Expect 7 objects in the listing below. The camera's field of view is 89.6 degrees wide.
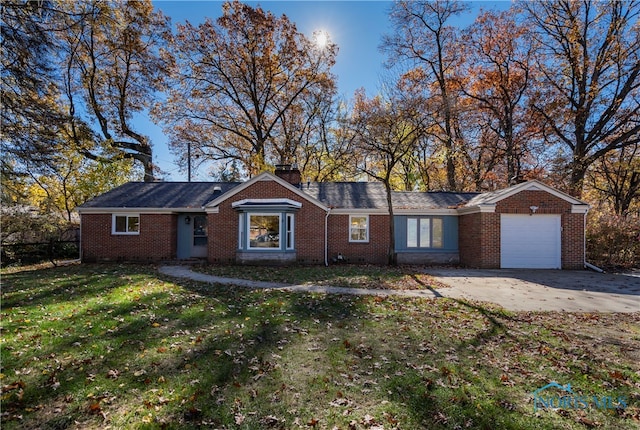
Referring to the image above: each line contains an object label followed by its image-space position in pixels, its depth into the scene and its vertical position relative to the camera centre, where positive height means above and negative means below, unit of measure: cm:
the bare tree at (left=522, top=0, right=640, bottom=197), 1923 +900
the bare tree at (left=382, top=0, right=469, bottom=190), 2480 +1351
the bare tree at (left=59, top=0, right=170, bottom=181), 2334 +1100
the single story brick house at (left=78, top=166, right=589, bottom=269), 1525 -36
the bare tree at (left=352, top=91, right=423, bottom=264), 1606 +479
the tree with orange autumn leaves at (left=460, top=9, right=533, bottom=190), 2298 +1016
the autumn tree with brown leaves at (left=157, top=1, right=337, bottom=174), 2445 +1088
